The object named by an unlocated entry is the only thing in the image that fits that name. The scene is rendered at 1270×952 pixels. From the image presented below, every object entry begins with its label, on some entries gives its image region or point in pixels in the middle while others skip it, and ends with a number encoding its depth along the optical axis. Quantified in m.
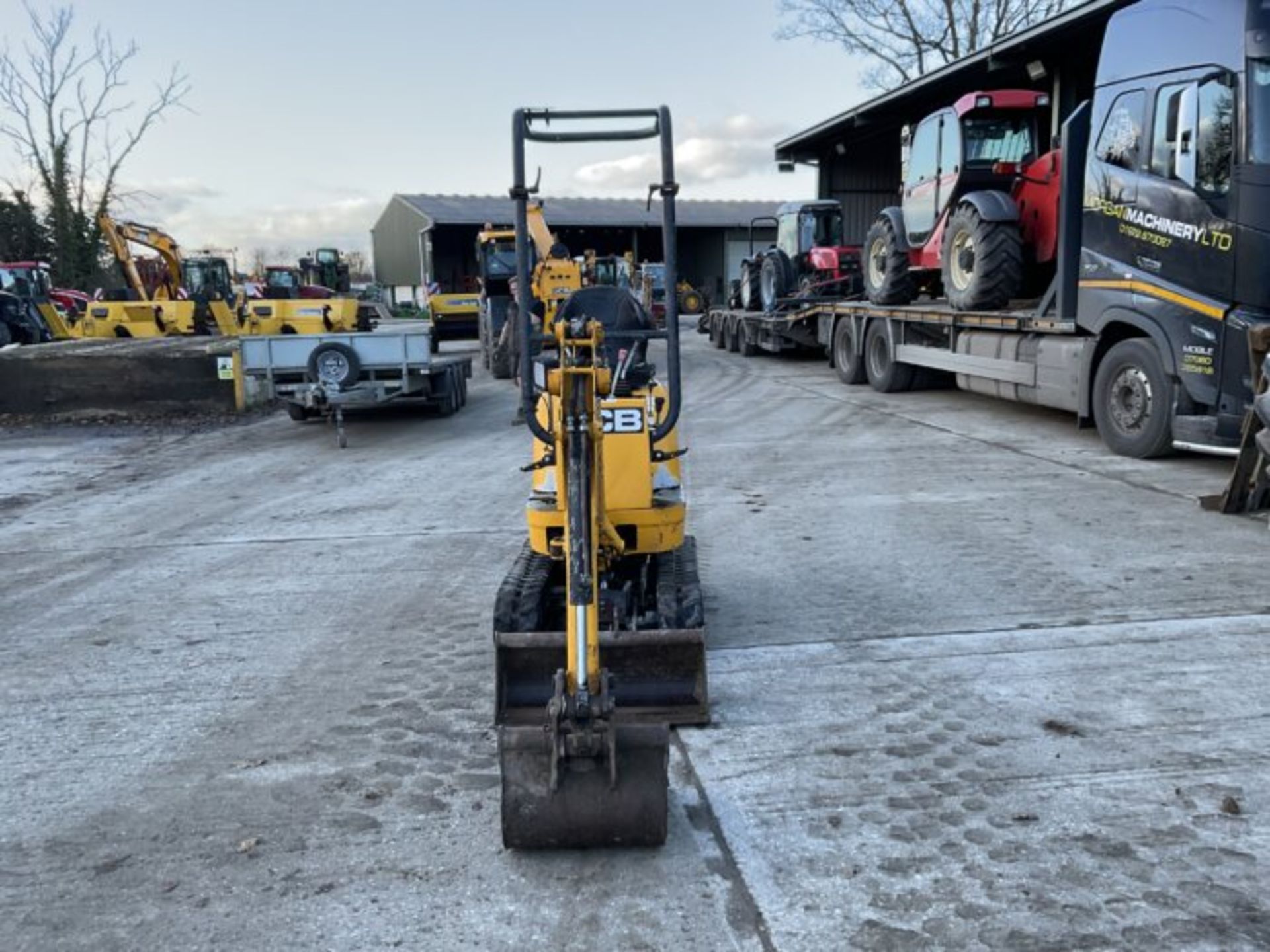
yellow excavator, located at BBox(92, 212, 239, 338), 21.47
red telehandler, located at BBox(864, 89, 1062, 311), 11.48
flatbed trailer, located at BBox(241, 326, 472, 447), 11.62
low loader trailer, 7.72
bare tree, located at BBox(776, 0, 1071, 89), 31.53
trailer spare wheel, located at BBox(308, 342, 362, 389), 11.62
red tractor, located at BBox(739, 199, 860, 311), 19.48
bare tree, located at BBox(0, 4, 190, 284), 40.09
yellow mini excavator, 3.04
